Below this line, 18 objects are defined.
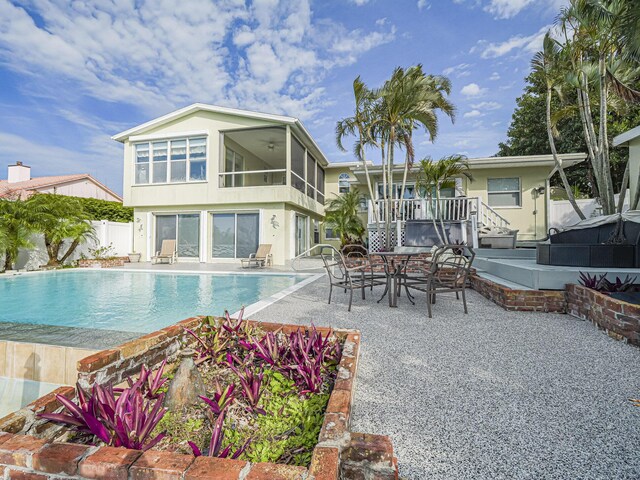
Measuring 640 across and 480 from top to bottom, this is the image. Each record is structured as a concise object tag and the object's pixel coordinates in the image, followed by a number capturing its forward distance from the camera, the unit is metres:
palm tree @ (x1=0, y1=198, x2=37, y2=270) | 9.86
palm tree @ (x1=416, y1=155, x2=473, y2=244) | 8.93
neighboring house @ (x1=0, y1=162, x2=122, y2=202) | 22.89
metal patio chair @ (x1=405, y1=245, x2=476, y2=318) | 4.11
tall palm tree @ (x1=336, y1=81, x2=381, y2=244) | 9.43
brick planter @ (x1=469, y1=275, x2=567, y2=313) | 4.18
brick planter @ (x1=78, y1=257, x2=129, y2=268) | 12.00
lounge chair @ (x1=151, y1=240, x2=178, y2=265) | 12.95
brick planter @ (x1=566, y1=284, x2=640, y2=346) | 2.93
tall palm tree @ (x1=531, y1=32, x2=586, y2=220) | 8.32
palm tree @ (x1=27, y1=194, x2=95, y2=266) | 10.53
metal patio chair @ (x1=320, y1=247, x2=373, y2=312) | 4.51
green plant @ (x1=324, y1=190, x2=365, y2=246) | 13.48
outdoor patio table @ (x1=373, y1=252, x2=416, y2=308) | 4.73
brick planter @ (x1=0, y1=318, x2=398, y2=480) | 1.00
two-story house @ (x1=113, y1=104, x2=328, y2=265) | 12.70
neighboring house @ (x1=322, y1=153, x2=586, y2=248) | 12.14
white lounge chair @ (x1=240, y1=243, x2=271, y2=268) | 11.82
